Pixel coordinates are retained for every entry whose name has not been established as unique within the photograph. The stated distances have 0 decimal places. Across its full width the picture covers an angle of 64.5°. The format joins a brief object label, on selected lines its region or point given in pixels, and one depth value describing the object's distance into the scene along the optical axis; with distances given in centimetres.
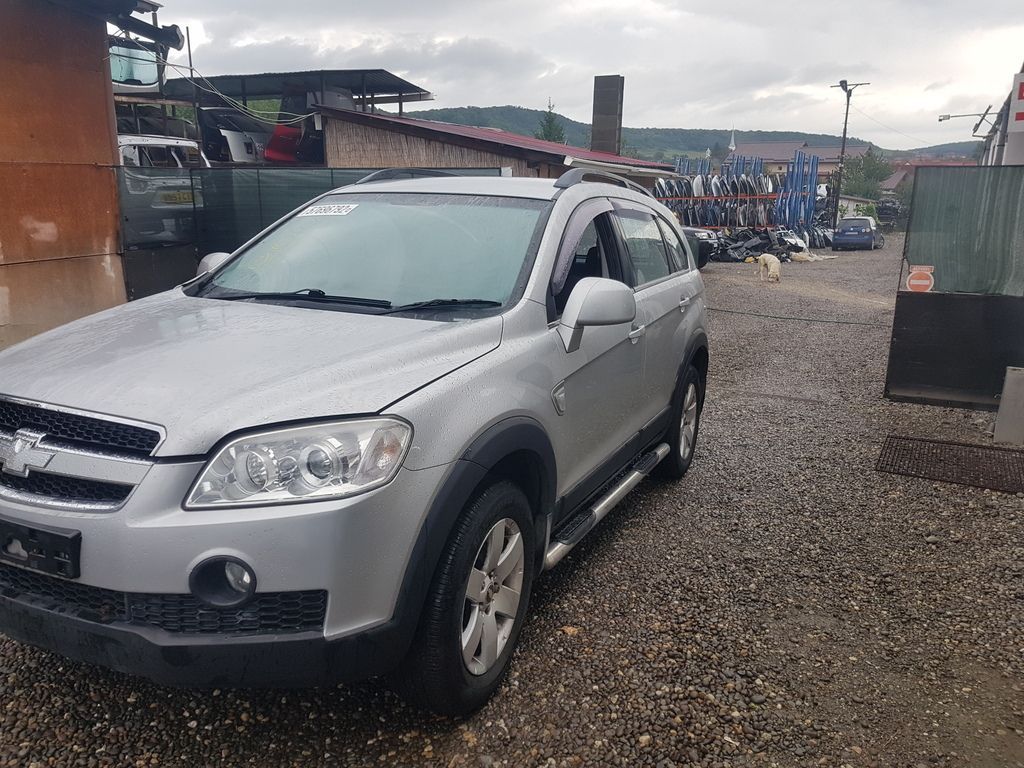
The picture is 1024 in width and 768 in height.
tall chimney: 2931
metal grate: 541
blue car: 3422
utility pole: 4970
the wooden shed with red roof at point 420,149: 1636
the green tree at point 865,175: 8288
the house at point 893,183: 8319
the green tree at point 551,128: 5969
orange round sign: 723
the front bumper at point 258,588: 211
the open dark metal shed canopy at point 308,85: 1903
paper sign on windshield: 383
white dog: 2022
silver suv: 215
